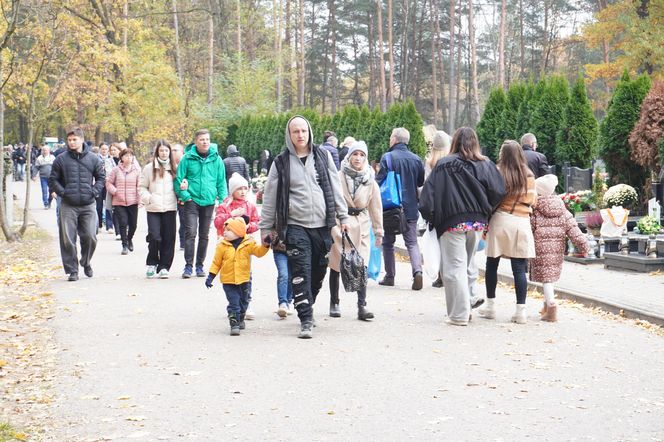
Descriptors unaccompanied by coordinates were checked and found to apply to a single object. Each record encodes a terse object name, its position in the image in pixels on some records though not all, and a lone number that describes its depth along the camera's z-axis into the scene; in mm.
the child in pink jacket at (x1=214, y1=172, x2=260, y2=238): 9790
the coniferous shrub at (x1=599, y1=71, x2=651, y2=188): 19125
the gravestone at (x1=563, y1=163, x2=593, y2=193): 18391
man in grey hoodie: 8828
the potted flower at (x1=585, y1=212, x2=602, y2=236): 15570
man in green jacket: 13234
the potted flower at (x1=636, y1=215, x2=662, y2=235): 14117
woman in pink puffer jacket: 17438
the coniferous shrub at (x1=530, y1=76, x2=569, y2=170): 21156
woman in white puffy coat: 13336
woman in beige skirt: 9492
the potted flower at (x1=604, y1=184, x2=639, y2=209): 17062
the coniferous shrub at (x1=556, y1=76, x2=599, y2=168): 19984
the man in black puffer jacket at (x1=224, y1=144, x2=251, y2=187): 21203
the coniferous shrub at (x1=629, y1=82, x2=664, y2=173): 17953
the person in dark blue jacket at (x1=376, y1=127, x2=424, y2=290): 12492
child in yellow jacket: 9023
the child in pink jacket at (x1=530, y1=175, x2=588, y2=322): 9664
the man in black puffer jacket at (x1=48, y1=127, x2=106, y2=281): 13086
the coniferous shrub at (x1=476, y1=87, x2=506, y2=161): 23656
